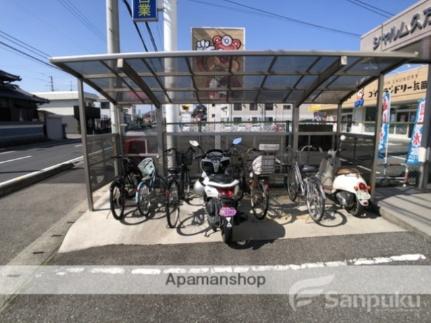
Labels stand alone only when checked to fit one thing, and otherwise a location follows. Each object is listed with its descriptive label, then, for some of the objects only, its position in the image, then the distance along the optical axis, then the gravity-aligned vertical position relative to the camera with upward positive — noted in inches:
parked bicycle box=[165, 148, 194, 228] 160.0 -39.9
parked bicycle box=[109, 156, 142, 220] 162.1 -42.1
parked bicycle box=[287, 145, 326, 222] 153.2 -41.4
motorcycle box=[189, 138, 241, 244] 125.6 -39.4
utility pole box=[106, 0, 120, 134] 232.4 +86.7
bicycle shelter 142.0 +35.4
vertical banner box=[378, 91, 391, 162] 259.9 +8.4
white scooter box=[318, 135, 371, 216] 158.6 -39.2
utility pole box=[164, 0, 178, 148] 249.8 +93.5
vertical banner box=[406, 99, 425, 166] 217.0 -9.8
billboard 160.6 +36.4
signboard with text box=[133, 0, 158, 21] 258.1 +120.6
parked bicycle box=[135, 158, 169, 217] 163.2 -42.9
